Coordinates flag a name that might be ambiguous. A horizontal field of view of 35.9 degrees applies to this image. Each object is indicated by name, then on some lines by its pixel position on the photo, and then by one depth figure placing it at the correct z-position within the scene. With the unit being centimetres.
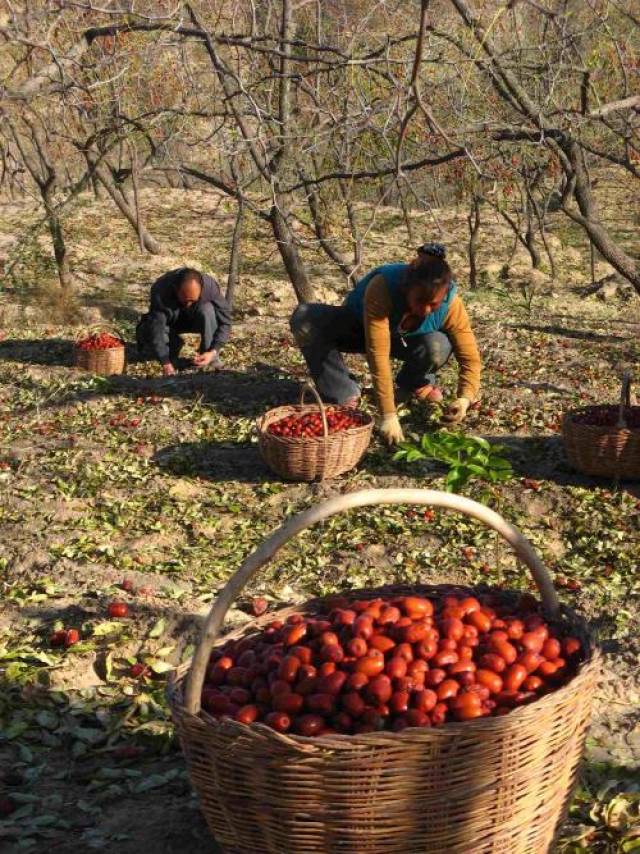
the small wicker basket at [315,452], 523
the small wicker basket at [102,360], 785
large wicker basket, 202
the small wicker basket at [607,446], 498
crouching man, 760
